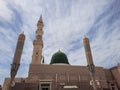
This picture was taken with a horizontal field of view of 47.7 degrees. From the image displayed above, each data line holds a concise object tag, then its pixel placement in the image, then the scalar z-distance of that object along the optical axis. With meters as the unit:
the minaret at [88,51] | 26.48
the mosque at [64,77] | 24.89
